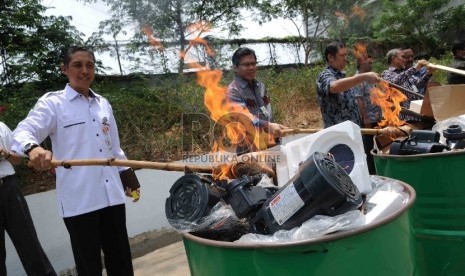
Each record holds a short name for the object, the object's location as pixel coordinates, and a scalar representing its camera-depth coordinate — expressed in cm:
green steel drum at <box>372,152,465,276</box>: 207
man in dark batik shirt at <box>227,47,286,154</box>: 309
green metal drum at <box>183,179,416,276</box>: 126
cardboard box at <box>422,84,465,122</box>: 287
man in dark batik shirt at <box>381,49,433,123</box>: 402
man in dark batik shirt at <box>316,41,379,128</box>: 341
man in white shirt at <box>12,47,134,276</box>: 241
